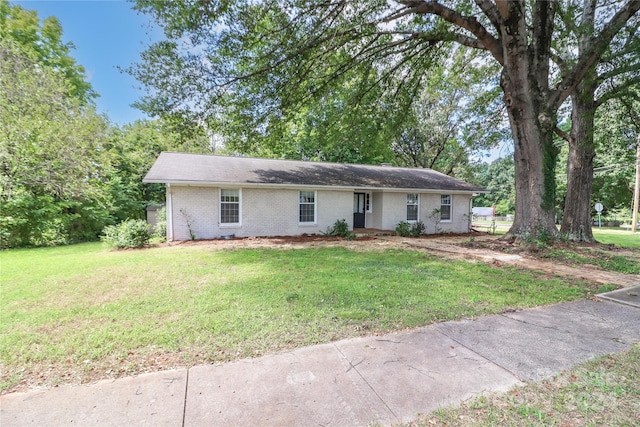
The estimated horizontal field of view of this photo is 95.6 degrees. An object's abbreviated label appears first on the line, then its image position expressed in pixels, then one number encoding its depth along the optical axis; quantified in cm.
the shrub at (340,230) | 1320
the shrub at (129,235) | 1007
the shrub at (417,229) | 1446
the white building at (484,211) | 4575
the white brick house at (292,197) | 1168
